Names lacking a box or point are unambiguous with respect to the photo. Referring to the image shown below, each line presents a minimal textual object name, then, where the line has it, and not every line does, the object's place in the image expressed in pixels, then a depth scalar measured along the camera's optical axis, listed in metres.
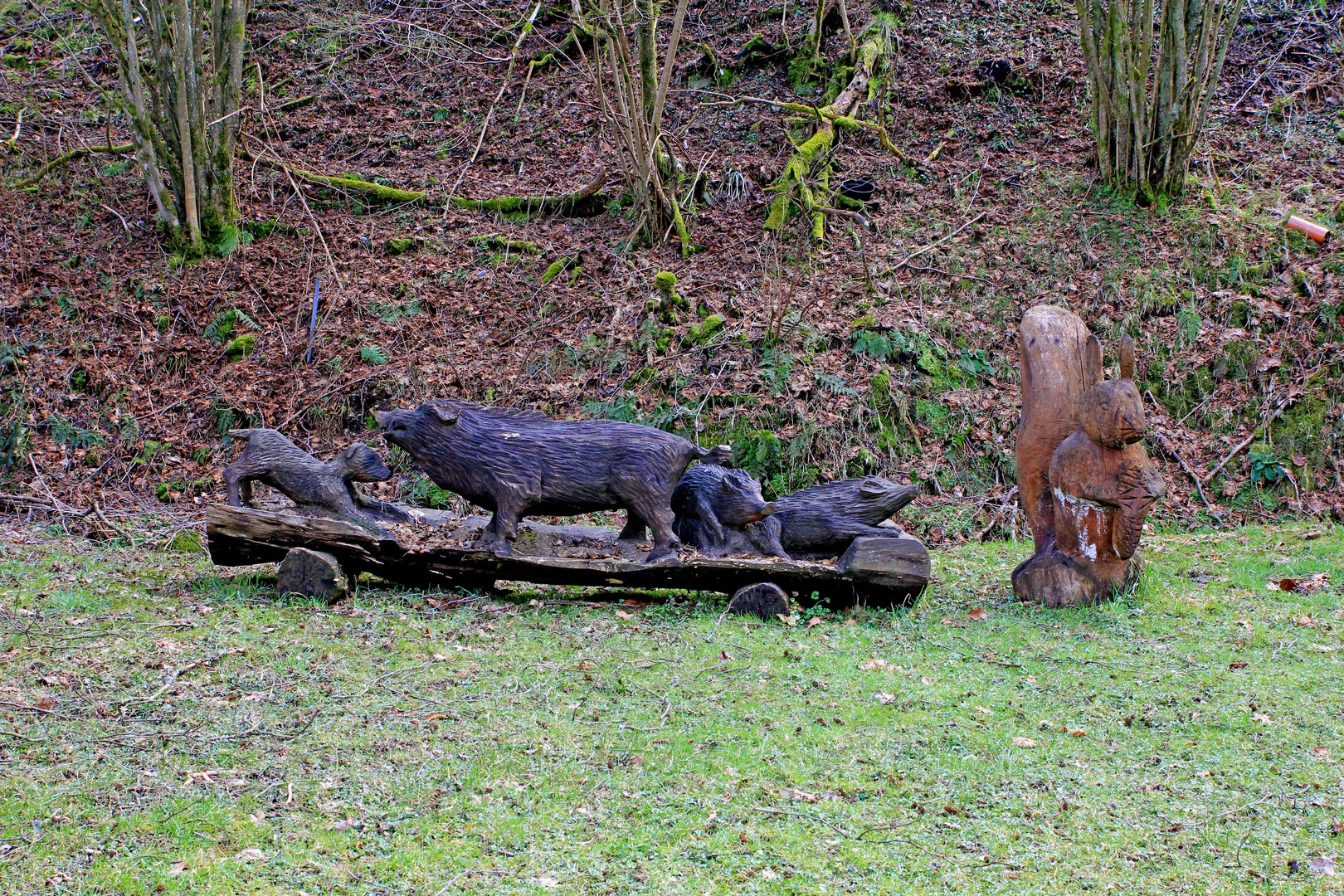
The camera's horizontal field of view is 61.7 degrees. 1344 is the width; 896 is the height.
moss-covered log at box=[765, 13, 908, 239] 13.31
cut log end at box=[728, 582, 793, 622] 7.30
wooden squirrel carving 7.14
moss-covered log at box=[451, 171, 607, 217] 14.26
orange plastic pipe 12.09
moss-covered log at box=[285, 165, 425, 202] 14.71
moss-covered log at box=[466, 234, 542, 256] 13.72
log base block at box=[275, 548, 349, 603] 7.44
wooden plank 7.30
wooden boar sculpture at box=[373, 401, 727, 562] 7.46
